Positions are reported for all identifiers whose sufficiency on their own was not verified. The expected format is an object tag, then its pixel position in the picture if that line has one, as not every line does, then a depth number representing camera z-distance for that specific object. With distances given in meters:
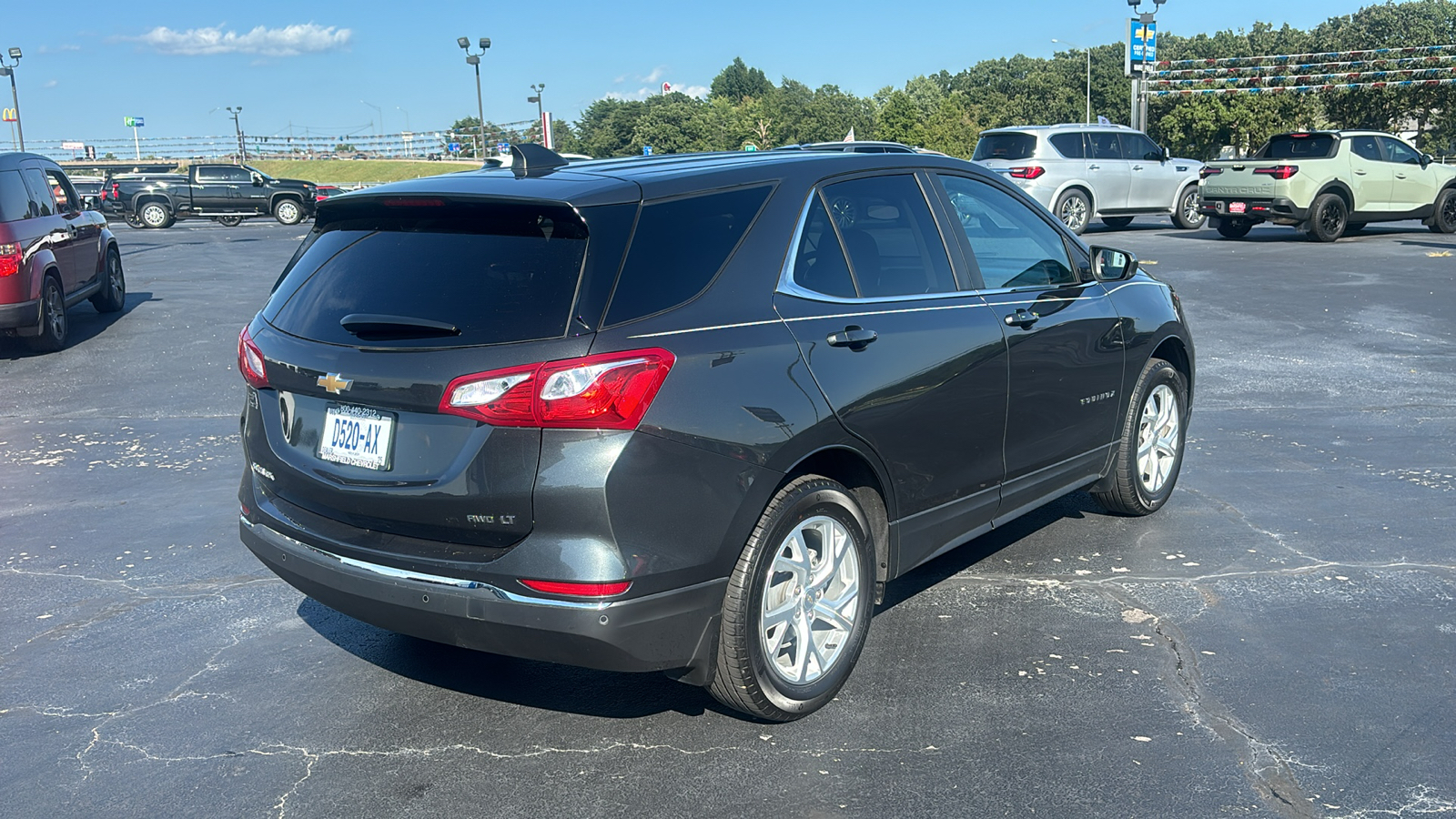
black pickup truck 36.38
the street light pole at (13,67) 66.75
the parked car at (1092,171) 22.14
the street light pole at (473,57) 44.34
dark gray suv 3.18
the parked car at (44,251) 11.06
